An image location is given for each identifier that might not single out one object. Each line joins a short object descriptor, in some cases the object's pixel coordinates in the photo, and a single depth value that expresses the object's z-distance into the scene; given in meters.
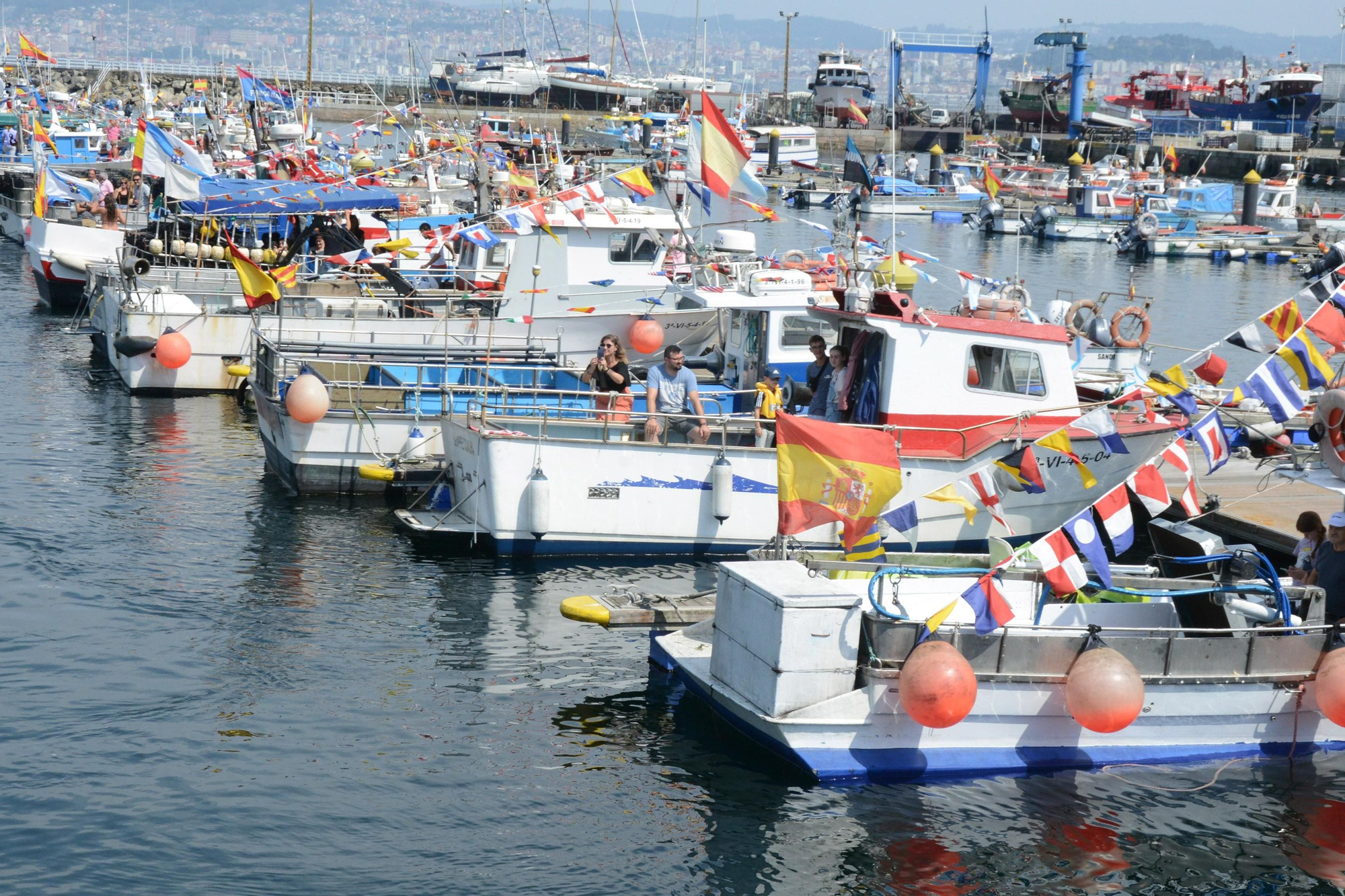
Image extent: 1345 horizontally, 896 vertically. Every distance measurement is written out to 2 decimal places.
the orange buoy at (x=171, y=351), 24.20
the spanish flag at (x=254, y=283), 20.12
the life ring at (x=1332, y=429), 11.01
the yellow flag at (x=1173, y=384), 12.84
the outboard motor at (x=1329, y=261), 41.25
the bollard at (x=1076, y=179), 63.00
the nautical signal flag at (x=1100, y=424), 13.56
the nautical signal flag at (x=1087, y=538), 11.23
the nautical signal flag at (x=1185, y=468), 12.70
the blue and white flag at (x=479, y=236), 24.23
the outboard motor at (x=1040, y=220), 60.03
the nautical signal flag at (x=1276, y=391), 12.24
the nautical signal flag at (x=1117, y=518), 12.21
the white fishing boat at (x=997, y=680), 10.59
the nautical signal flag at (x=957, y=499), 12.21
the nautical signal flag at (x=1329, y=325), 12.48
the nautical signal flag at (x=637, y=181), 22.36
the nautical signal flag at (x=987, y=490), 12.46
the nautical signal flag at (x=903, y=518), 12.24
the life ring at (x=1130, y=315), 24.97
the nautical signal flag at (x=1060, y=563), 11.19
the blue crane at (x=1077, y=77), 92.62
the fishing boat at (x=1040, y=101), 98.19
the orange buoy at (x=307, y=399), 18.12
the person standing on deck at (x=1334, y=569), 11.62
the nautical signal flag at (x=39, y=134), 37.41
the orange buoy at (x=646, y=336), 21.45
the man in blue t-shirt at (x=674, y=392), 16.72
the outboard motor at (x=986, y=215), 60.94
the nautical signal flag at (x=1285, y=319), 13.62
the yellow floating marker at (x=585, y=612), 12.25
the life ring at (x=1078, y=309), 25.75
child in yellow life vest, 16.50
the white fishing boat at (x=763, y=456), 15.96
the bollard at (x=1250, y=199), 60.69
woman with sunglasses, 17.70
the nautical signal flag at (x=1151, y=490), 13.05
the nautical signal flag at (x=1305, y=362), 12.38
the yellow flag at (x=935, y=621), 10.69
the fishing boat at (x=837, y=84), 102.25
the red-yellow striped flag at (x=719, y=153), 18.33
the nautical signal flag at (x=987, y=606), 10.84
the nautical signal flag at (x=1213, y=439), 12.87
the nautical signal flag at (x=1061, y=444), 12.90
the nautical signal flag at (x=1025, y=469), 13.66
